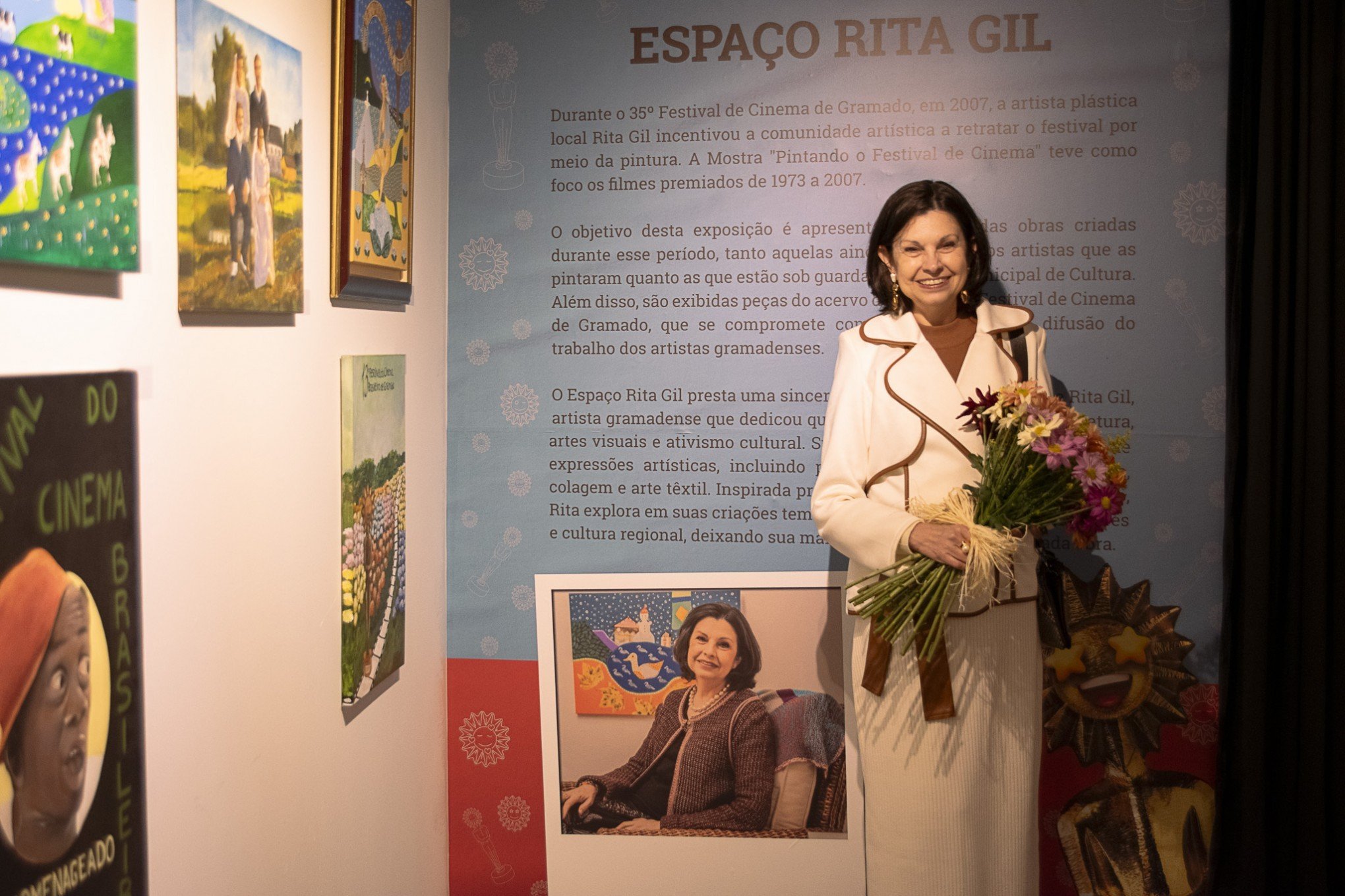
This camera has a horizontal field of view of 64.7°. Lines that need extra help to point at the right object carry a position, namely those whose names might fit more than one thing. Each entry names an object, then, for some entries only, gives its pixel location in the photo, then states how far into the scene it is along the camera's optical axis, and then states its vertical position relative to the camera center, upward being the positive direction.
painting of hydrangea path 2.32 -0.26
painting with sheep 1.18 +0.33
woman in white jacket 2.45 -0.48
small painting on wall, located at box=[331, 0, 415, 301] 2.23 +0.60
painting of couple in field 1.60 +0.41
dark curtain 2.65 -0.12
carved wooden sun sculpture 2.89 -0.70
